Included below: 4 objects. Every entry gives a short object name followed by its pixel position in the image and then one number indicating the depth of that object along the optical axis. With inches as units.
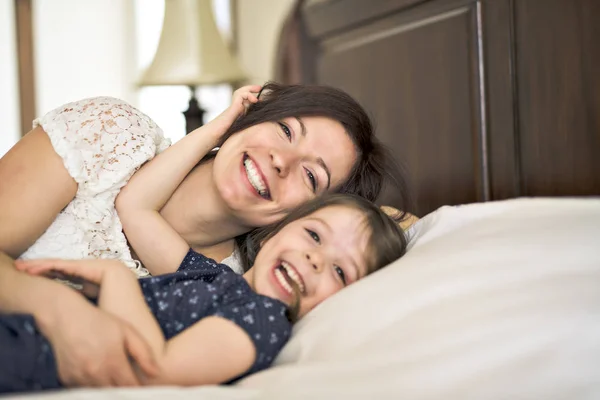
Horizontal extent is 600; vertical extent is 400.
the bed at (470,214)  34.5
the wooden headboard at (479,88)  58.6
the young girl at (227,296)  38.2
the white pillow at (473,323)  33.7
